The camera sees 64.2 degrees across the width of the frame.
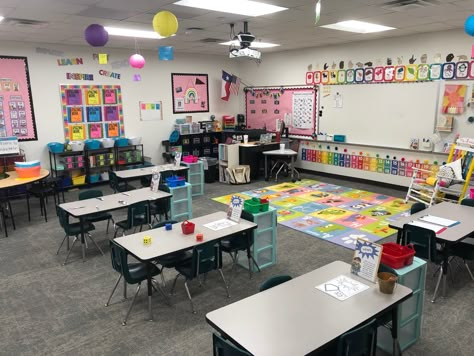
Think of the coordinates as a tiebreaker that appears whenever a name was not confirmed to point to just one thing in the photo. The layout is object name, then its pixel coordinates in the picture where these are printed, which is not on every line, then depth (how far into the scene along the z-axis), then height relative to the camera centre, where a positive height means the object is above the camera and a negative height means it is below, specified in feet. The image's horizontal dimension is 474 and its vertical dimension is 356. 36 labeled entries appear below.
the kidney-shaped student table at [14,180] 20.73 -4.05
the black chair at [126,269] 12.12 -5.36
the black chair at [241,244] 14.56 -5.37
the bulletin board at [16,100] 25.85 +0.60
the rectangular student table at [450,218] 12.84 -4.49
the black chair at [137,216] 17.11 -4.97
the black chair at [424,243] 12.90 -4.86
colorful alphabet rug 19.77 -6.50
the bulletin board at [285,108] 33.00 -0.37
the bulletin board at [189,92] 34.45 +1.25
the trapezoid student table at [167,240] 12.06 -4.54
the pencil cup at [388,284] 8.93 -4.25
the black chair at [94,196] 18.43 -4.43
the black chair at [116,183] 23.11 -4.58
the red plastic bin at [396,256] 10.06 -4.06
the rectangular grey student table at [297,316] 7.35 -4.54
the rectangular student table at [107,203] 16.61 -4.40
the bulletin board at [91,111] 28.84 -0.31
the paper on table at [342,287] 9.09 -4.51
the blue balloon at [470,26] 14.93 +2.93
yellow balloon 13.65 +2.96
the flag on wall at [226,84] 36.86 +2.02
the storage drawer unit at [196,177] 27.37 -5.13
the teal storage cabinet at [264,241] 15.70 -5.75
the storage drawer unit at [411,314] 10.47 -5.96
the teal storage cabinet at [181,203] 20.76 -5.35
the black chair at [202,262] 12.41 -5.18
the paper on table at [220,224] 14.12 -4.47
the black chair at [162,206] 19.17 -5.02
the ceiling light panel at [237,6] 16.38 +4.38
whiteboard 25.68 -0.71
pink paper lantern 23.53 +2.84
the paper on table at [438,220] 14.07 -4.46
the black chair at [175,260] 13.73 -5.56
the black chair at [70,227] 16.74 -5.40
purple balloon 15.79 +2.99
